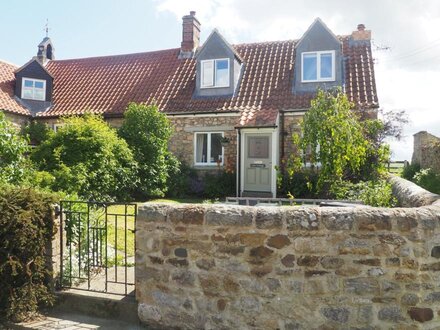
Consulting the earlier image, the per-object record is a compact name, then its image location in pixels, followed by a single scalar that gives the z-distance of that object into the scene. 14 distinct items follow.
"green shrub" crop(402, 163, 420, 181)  17.01
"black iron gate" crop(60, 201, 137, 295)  5.32
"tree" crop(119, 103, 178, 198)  13.81
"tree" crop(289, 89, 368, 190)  10.07
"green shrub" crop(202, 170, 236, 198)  14.76
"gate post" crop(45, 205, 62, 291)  5.12
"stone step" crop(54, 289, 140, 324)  4.82
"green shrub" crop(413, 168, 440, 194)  11.51
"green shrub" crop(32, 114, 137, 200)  11.03
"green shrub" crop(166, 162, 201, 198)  14.86
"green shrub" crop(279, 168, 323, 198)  13.57
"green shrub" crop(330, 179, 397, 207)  7.26
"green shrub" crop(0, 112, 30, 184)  7.56
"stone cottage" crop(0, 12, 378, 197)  14.79
